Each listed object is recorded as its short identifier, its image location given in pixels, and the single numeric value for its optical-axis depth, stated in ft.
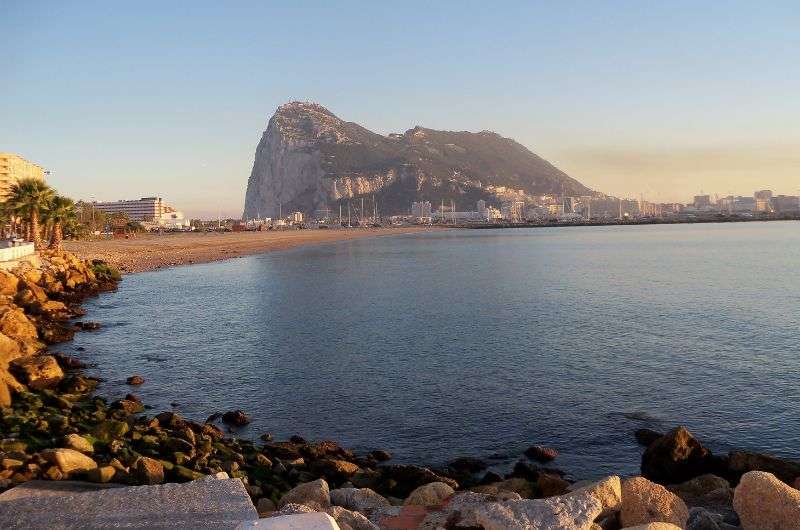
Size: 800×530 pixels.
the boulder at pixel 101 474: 34.03
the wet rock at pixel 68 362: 80.64
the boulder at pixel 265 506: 32.45
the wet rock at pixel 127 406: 61.26
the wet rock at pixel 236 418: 59.88
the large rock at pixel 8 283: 110.34
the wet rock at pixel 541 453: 51.20
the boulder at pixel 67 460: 34.83
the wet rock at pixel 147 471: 34.60
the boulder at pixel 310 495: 32.12
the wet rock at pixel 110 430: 44.89
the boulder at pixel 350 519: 26.99
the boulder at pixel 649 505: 26.78
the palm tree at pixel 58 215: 199.93
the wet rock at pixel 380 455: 50.96
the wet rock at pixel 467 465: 49.08
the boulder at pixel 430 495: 33.53
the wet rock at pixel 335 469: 44.11
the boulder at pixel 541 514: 22.53
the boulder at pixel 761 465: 42.99
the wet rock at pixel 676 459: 45.03
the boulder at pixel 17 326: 83.25
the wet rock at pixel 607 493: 27.04
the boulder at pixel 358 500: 32.78
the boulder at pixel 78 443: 39.32
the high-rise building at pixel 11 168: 405.86
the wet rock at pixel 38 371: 64.13
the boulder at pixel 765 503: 25.57
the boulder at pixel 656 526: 21.53
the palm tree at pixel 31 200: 191.01
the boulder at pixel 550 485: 38.93
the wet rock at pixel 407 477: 42.01
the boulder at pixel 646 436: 54.58
